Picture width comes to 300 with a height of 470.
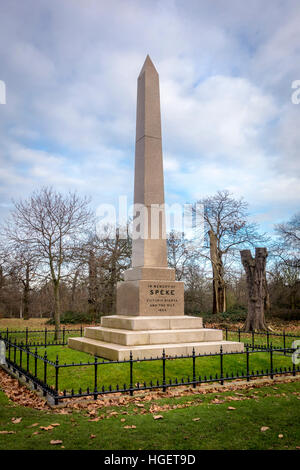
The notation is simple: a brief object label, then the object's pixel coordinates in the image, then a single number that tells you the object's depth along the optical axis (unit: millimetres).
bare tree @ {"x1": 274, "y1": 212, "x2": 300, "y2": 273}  29078
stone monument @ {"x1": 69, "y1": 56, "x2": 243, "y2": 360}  10234
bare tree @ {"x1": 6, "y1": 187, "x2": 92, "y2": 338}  16828
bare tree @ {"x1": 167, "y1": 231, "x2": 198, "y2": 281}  29695
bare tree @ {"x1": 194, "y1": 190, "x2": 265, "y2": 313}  28203
